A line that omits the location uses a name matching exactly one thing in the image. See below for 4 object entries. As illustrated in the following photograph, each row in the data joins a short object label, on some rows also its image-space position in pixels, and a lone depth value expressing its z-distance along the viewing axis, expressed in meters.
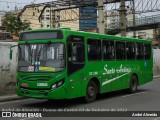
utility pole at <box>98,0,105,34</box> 19.87
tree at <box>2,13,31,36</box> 44.31
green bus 10.00
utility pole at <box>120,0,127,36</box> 22.58
